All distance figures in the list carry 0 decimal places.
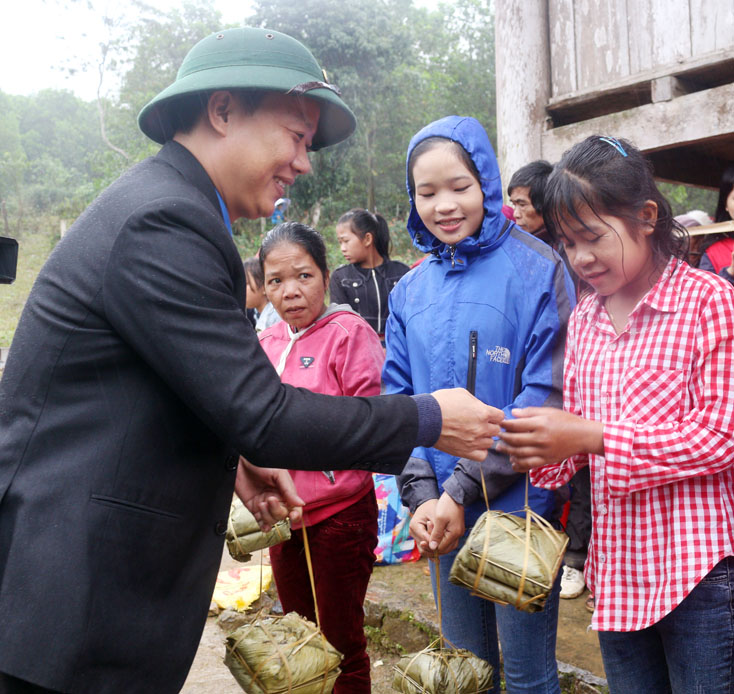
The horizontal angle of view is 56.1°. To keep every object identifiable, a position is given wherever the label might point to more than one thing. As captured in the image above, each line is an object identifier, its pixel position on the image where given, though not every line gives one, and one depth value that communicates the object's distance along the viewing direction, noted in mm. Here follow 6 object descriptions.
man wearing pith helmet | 1437
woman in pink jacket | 2785
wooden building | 3787
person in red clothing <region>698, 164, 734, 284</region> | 3598
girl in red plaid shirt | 1684
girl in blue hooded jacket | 2133
